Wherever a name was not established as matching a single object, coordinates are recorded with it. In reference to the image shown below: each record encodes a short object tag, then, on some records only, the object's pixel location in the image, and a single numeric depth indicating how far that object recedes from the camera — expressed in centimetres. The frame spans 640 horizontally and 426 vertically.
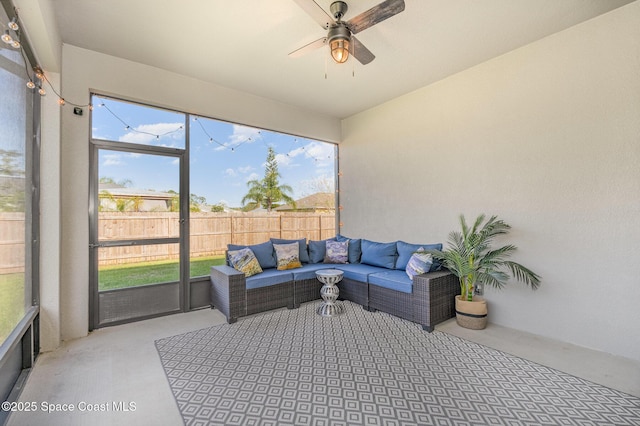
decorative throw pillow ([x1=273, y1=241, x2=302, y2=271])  428
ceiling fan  208
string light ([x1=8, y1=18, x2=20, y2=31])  192
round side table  376
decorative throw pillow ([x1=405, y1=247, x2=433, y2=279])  350
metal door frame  333
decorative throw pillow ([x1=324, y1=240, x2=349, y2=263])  477
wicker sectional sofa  337
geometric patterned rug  188
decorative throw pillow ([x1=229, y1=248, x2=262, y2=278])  382
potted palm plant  326
